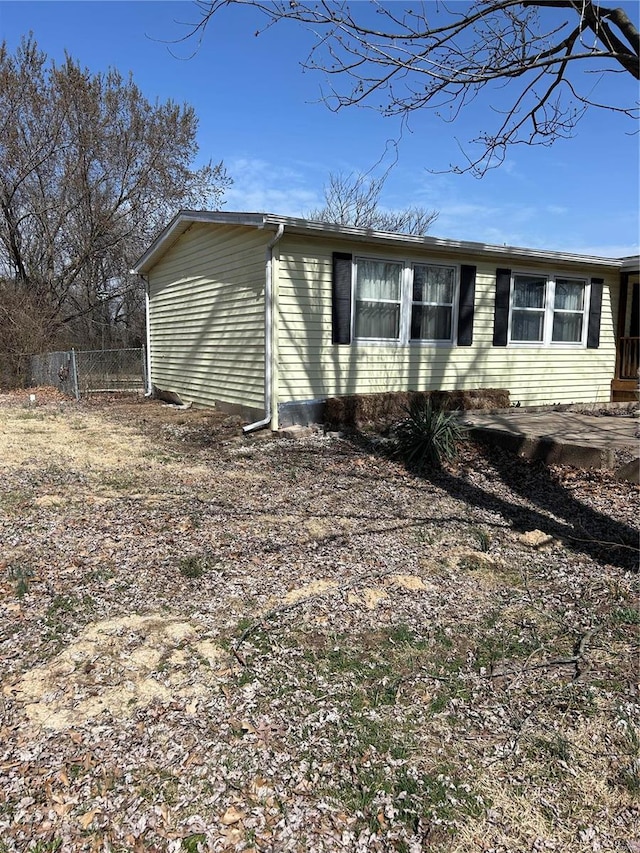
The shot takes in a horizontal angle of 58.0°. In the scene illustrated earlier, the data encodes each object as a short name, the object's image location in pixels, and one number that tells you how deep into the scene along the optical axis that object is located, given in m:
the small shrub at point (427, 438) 6.52
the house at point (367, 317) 8.19
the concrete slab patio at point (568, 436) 5.89
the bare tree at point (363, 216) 27.25
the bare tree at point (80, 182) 17.14
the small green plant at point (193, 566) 3.61
